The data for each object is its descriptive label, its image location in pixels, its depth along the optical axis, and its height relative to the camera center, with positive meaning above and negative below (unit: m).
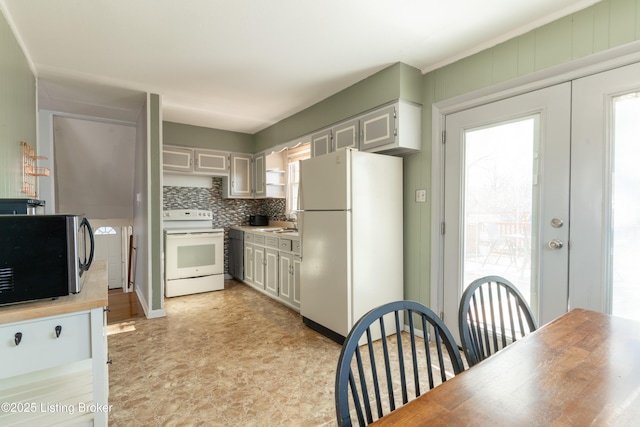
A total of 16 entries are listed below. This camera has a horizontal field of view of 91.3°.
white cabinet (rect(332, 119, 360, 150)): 3.01 +0.74
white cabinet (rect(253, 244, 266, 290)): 4.16 -0.78
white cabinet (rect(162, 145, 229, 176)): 4.37 +0.70
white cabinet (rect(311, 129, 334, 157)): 3.33 +0.72
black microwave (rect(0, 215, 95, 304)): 1.04 -0.17
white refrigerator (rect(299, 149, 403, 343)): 2.59 -0.24
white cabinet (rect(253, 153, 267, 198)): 4.80 +0.52
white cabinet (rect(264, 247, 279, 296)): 3.85 -0.79
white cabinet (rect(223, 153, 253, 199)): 4.91 +0.49
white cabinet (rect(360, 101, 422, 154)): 2.64 +0.70
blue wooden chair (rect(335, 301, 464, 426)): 0.76 -0.43
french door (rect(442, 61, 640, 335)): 1.80 +0.08
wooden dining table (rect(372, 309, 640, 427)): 0.70 -0.47
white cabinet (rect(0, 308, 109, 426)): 1.01 -0.53
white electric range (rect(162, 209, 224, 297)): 4.08 -0.64
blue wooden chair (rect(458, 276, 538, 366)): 1.15 -0.44
